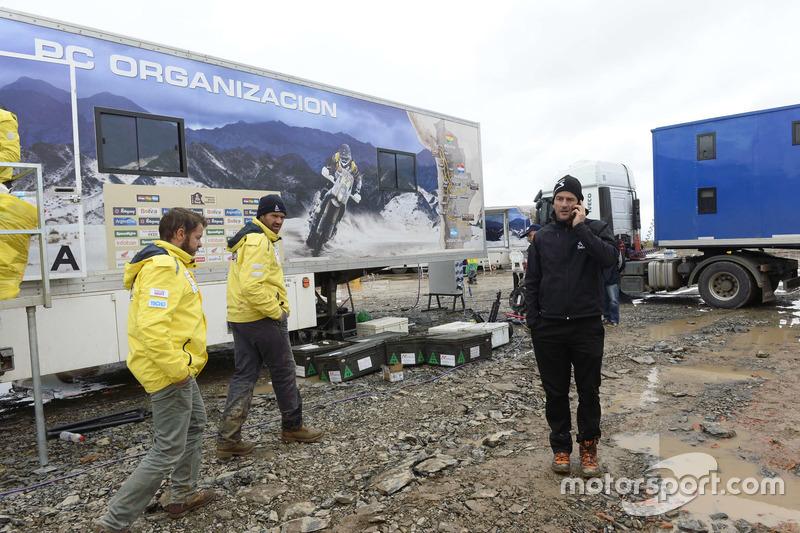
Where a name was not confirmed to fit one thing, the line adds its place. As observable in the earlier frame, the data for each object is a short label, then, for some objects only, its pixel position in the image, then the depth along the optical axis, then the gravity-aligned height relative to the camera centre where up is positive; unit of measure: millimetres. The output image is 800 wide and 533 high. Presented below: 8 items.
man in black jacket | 3174 -456
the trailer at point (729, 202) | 9406 +651
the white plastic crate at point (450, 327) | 7220 -1157
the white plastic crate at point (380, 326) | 7957 -1194
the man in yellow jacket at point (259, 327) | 3721 -537
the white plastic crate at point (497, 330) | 7184 -1224
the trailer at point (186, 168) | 4695 +1074
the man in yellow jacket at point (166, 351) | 2590 -471
